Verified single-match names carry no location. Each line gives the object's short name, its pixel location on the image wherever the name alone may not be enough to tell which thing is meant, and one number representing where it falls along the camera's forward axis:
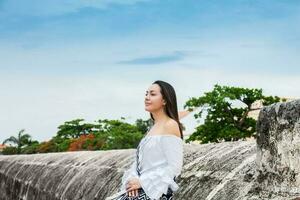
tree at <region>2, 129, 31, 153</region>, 73.88
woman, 2.93
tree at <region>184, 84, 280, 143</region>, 38.38
